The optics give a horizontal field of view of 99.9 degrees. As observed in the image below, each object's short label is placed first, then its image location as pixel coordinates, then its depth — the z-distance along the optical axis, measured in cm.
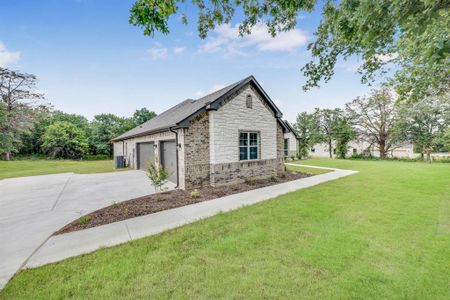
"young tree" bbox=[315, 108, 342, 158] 3597
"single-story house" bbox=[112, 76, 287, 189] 886
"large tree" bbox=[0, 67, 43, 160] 2700
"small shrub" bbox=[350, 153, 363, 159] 3067
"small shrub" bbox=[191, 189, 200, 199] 758
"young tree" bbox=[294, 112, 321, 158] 3669
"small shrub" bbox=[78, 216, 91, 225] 532
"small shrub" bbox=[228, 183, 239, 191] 879
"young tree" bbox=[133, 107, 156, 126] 4528
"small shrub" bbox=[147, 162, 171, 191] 754
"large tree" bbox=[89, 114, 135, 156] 3588
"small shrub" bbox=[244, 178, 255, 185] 998
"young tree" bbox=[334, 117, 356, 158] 3141
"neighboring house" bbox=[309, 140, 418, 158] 3338
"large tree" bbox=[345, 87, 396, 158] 2888
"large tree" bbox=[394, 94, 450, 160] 2434
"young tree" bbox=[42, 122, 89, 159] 3231
